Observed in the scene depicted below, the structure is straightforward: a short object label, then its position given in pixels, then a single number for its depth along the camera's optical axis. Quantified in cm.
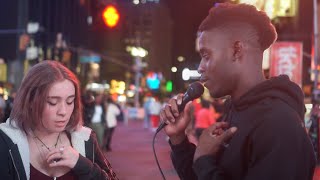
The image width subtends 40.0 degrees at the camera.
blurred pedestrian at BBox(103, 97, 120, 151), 1329
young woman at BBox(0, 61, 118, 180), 211
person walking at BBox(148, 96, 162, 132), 1972
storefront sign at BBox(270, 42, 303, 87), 1223
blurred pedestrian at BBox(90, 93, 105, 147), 1199
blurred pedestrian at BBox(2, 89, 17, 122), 1054
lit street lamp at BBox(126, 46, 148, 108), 3108
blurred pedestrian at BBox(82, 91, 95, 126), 1108
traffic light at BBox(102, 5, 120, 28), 814
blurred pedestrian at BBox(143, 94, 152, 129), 2322
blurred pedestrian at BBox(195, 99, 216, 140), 1136
